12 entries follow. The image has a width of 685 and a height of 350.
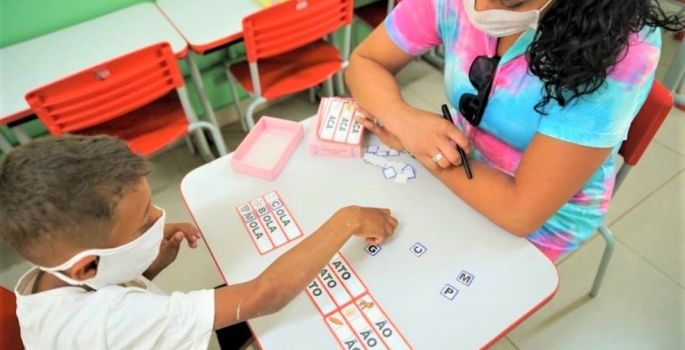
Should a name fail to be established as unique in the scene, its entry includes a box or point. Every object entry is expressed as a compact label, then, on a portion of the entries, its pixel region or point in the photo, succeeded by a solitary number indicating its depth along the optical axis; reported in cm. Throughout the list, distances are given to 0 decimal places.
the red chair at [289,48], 183
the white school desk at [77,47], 175
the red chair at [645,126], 105
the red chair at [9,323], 85
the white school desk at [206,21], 186
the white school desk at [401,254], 85
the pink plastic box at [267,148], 111
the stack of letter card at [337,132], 113
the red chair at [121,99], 154
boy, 73
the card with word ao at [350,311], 83
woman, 79
